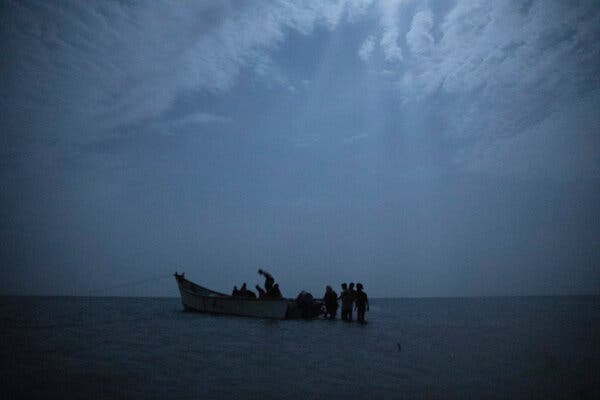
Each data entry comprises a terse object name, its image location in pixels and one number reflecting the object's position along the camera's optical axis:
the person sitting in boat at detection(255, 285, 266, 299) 24.00
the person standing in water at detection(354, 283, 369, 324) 20.69
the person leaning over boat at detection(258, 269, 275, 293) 23.38
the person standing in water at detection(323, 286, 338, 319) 22.97
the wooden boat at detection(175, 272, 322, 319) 22.50
